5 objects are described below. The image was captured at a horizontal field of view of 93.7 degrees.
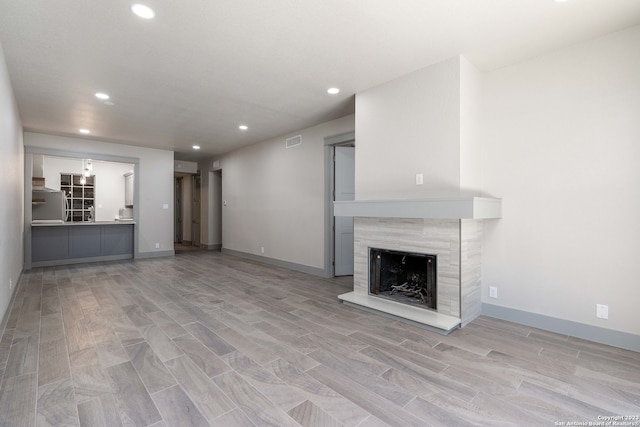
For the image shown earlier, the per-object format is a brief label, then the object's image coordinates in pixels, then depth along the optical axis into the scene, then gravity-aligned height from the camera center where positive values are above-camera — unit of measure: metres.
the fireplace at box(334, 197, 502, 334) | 2.84 -0.39
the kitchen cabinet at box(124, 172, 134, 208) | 8.76 +0.69
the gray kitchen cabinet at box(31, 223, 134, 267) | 6.05 -0.66
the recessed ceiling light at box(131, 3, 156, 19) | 2.25 +1.54
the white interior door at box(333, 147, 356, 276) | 5.25 +0.24
